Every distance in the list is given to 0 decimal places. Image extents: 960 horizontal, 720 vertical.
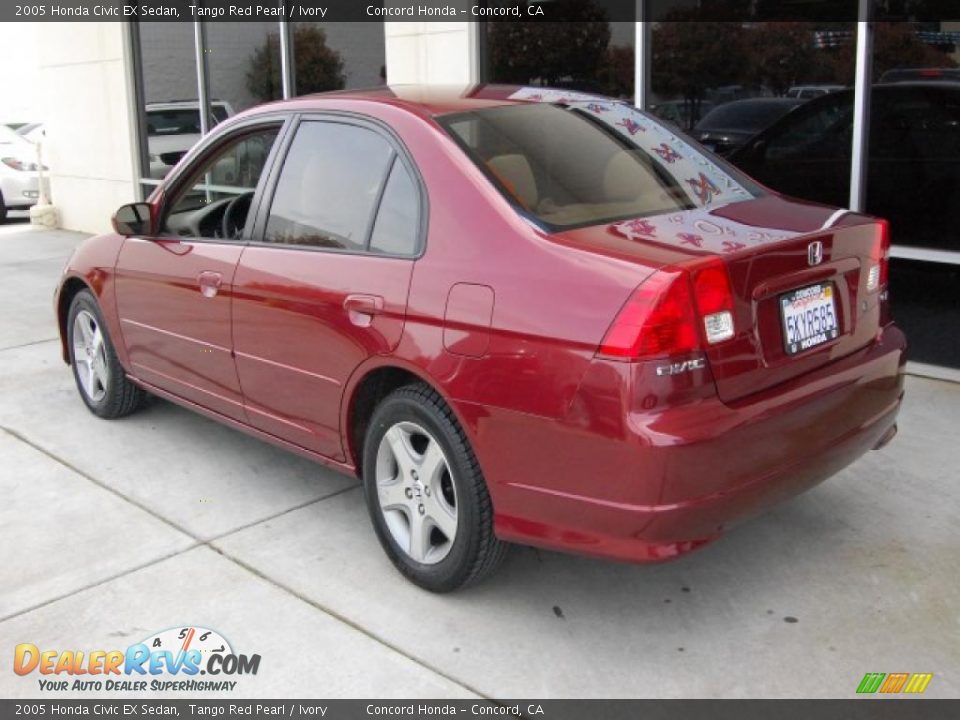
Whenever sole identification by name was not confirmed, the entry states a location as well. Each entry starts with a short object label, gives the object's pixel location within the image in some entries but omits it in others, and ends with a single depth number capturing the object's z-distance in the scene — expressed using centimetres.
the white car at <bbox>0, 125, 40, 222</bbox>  1543
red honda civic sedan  307
